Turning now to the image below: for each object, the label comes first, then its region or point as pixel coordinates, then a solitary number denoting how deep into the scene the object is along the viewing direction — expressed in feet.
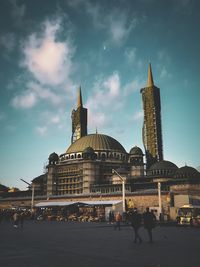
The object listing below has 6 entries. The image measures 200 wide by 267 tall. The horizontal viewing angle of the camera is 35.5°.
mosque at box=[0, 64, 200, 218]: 268.00
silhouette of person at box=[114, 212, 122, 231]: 115.90
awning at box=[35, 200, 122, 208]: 229.17
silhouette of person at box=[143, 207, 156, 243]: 67.82
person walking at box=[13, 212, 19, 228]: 128.42
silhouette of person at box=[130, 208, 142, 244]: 70.86
